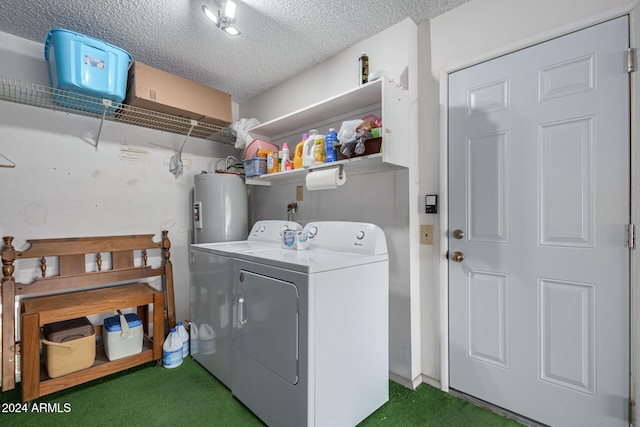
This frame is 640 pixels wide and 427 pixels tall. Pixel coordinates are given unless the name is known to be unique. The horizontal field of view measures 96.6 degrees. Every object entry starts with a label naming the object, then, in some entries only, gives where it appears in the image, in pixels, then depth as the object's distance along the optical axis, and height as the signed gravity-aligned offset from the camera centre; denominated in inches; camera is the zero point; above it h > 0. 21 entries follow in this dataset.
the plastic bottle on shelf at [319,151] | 78.3 +16.6
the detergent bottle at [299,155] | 85.0 +16.9
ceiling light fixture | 63.7 +45.3
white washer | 75.3 -24.2
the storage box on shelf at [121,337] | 80.1 -35.6
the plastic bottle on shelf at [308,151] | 81.0 +17.4
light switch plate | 75.3 -6.5
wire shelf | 75.8 +31.7
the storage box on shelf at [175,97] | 83.2 +36.9
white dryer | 53.7 -25.2
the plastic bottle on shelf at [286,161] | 89.1 +15.8
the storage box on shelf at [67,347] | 70.8 -34.1
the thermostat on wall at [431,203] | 73.9 +1.7
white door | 53.2 -4.4
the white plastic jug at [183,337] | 91.8 -40.4
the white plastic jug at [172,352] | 86.7 -42.7
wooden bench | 68.1 -24.0
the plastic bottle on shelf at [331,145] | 75.1 +17.4
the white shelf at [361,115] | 66.3 +28.1
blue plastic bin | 69.2 +37.5
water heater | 104.1 +1.9
